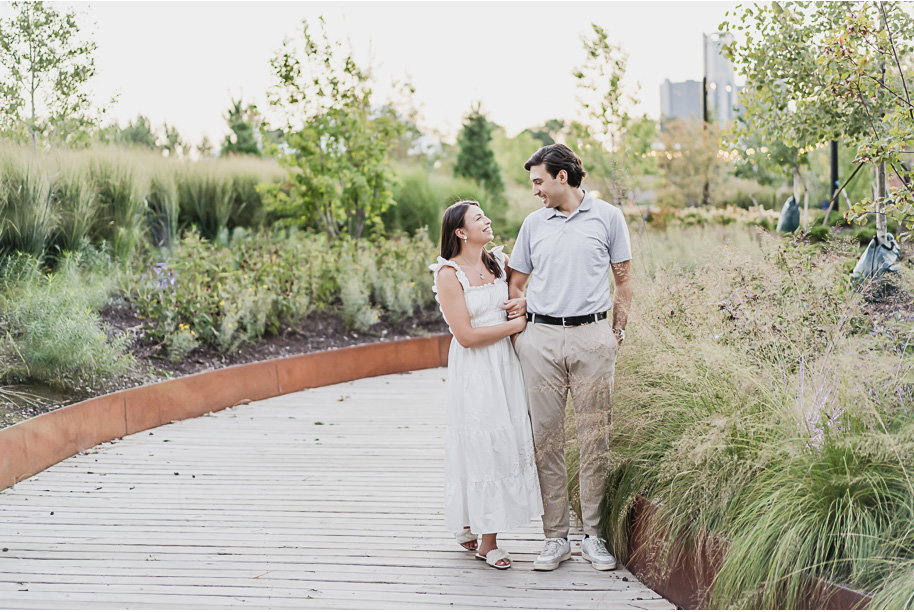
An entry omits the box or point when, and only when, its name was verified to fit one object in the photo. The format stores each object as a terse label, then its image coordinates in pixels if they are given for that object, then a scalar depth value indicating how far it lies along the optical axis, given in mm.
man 3152
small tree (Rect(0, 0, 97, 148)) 7645
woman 3199
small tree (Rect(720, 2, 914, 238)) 4516
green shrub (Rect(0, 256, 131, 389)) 5199
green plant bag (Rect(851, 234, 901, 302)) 4822
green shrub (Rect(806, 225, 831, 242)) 7576
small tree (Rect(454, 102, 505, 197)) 18047
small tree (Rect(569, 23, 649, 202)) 11258
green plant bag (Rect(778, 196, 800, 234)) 8930
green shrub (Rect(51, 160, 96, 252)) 6980
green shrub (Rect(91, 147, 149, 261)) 7681
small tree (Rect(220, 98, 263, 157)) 15389
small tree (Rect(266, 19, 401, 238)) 9711
